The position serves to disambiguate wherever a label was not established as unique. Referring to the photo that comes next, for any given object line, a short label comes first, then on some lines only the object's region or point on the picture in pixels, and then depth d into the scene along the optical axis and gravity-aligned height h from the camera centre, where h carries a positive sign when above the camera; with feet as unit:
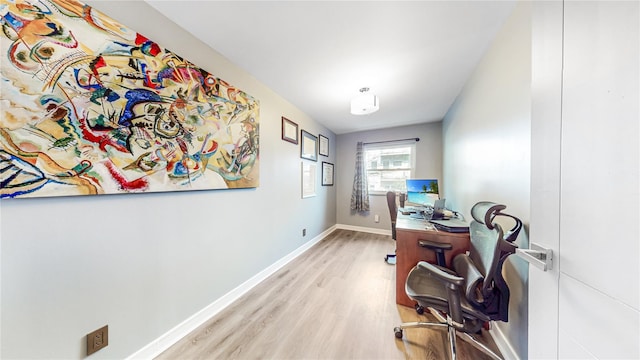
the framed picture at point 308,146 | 10.09 +1.81
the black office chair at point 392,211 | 8.75 -1.48
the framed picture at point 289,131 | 8.61 +2.25
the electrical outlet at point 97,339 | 3.41 -2.97
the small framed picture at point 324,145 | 12.35 +2.20
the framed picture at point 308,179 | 10.29 -0.02
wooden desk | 5.38 -2.01
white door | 1.34 +0.03
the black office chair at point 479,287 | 3.53 -2.13
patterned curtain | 13.75 -0.44
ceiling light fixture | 6.97 +2.77
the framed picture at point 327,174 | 12.61 +0.34
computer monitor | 8.59 -0.57
